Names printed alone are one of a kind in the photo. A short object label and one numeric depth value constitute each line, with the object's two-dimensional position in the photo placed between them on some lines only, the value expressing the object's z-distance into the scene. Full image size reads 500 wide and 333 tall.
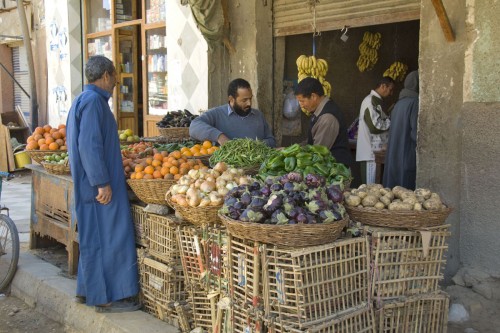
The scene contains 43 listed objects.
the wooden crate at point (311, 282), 3.00
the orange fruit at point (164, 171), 4.36
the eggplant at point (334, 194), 3.35
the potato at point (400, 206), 3.35
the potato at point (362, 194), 3.53
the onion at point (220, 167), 4.18
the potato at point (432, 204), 3.39
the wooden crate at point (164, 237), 4.08
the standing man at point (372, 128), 6.91
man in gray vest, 5.21
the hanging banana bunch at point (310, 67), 7.17
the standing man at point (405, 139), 5.70
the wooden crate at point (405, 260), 3.34
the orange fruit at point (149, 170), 4.37
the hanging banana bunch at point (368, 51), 9.03
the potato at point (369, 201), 3.45
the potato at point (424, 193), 3.50
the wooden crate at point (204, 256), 3.58
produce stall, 3.06
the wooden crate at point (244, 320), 3.19
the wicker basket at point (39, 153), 5.59
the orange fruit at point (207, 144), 5.38
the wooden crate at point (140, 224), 4.47
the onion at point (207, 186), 3.78
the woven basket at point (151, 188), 4.23
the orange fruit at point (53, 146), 5.67
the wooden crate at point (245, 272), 3.16
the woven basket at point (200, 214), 3.64
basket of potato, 3.34
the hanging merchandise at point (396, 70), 9.07
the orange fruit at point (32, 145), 5.67
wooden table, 5.19
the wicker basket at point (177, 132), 6.94
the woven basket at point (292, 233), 2.98
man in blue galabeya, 4.22
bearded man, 5.52
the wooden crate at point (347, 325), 3.02
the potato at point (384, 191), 3.56
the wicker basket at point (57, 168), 5.20
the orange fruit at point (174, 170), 4.36
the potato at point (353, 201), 3.48
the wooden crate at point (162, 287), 4.15
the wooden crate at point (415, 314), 3.38
